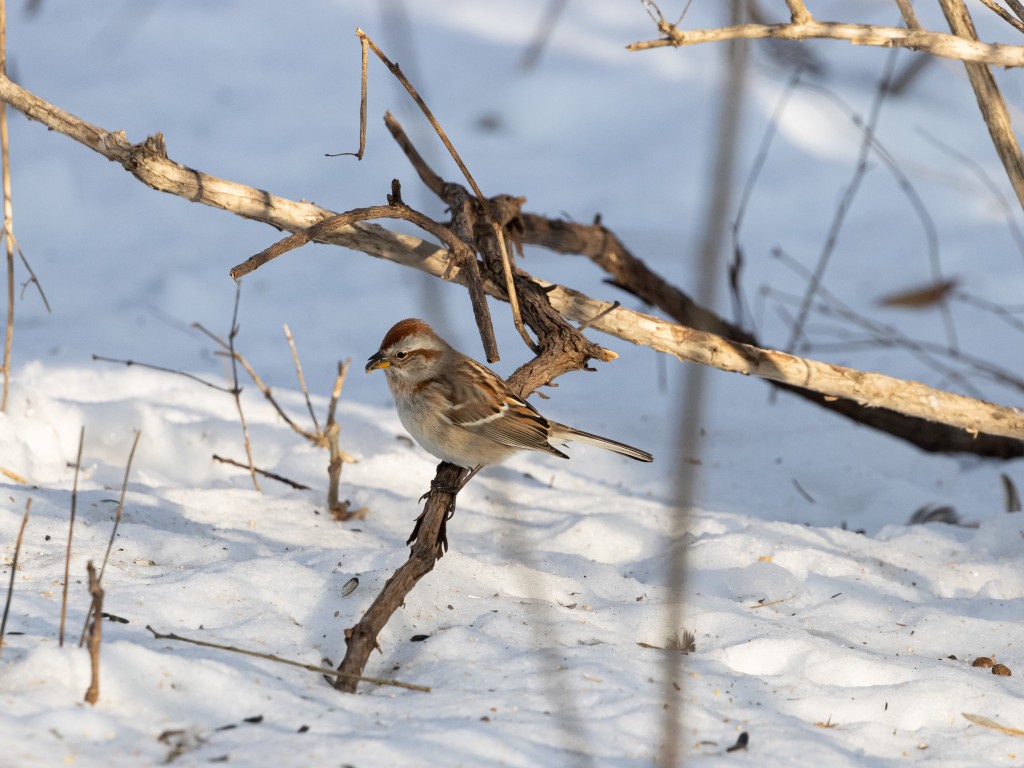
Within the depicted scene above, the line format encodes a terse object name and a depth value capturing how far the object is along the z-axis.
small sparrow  7.15
